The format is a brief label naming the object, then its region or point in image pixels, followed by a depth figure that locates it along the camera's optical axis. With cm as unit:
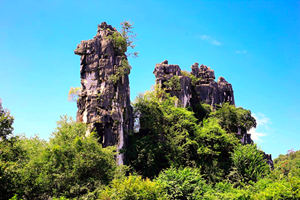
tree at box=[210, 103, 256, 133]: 3962
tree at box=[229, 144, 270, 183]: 2917
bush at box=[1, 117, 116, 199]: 1838
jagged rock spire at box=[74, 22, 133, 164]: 2750
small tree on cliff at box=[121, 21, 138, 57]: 3212
